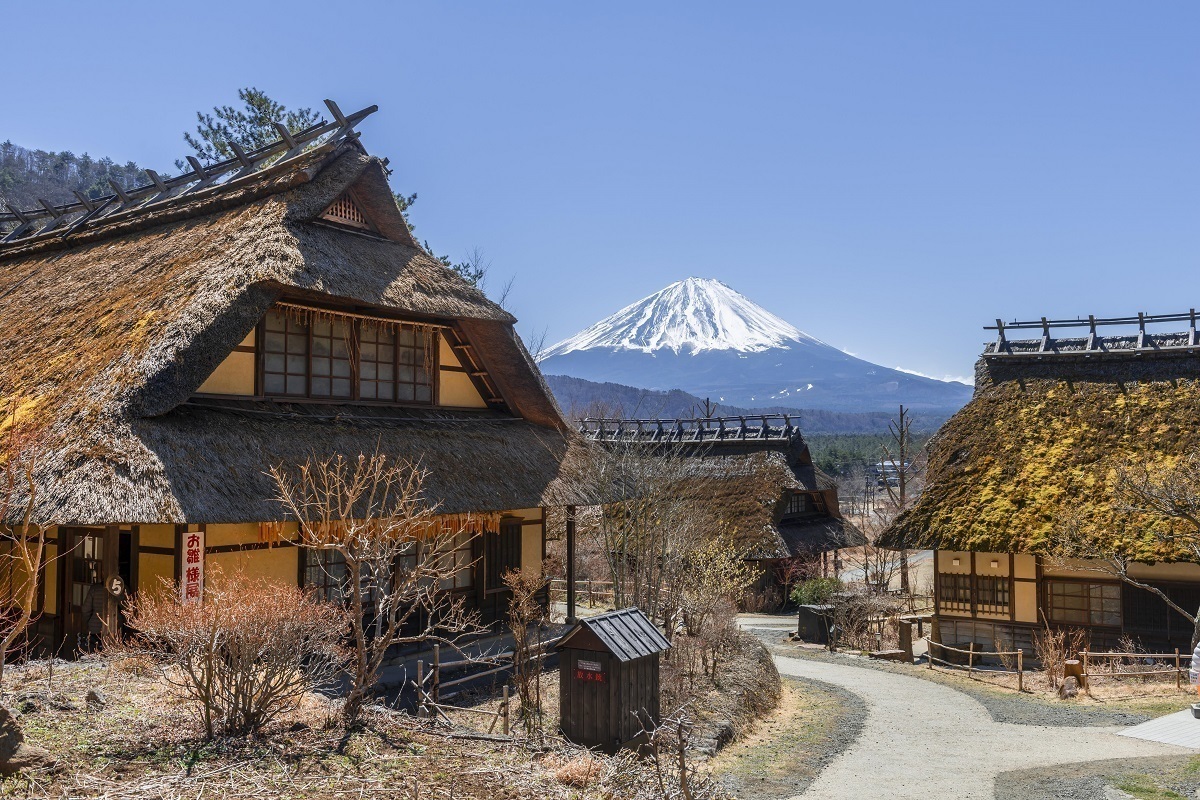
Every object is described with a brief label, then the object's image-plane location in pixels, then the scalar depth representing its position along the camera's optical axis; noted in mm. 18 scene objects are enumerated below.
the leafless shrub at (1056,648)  16734
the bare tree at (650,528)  17828
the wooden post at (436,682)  11289
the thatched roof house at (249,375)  10914
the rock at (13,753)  6133
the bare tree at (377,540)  8242
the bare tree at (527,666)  11773
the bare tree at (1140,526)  15586
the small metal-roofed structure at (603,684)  10398
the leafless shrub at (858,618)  23328
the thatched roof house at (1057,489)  18109
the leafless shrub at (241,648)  7363
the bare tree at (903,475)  29594
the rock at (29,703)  7773
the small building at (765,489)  31548
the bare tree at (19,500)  6785
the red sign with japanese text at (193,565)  10961
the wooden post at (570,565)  17312
